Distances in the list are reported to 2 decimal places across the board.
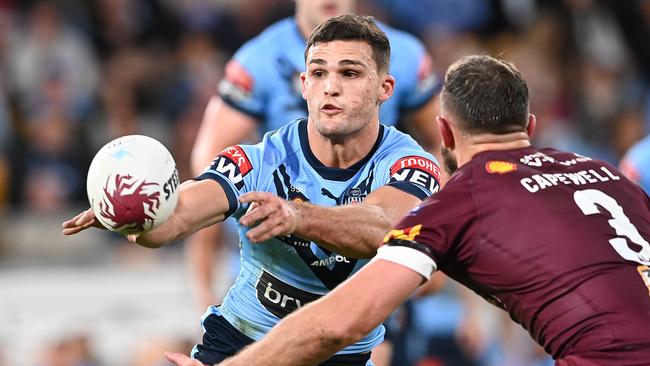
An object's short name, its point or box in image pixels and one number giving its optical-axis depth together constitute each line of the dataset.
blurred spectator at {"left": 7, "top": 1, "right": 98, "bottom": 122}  27.22
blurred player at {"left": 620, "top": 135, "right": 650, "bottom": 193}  18.55
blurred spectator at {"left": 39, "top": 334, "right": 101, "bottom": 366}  20.87
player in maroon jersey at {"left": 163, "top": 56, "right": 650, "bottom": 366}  9.56
